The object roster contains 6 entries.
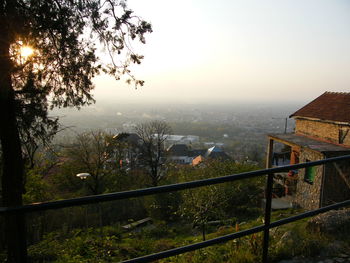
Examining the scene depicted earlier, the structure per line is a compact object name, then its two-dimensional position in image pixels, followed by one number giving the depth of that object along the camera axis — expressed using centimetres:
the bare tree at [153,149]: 2991
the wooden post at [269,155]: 1605
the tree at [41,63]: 443
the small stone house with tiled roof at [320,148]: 1283
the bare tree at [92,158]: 2344
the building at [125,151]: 2781
